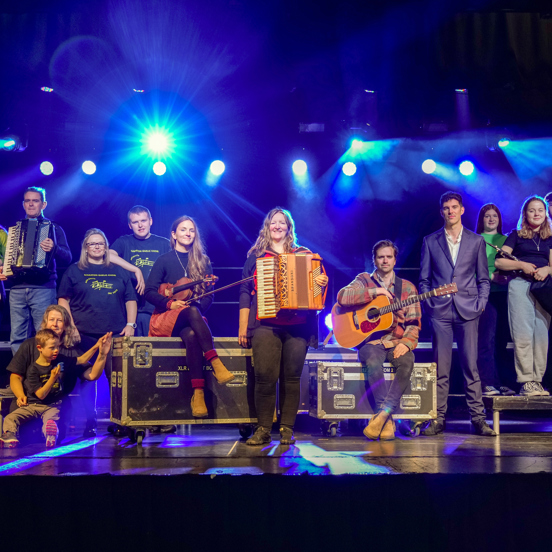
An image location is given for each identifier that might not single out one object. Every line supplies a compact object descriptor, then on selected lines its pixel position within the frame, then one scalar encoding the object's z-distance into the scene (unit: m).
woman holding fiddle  4.27
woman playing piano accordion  4.12
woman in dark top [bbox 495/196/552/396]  4.95
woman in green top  5.32
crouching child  4.31
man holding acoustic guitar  4.63
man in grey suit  4.81
